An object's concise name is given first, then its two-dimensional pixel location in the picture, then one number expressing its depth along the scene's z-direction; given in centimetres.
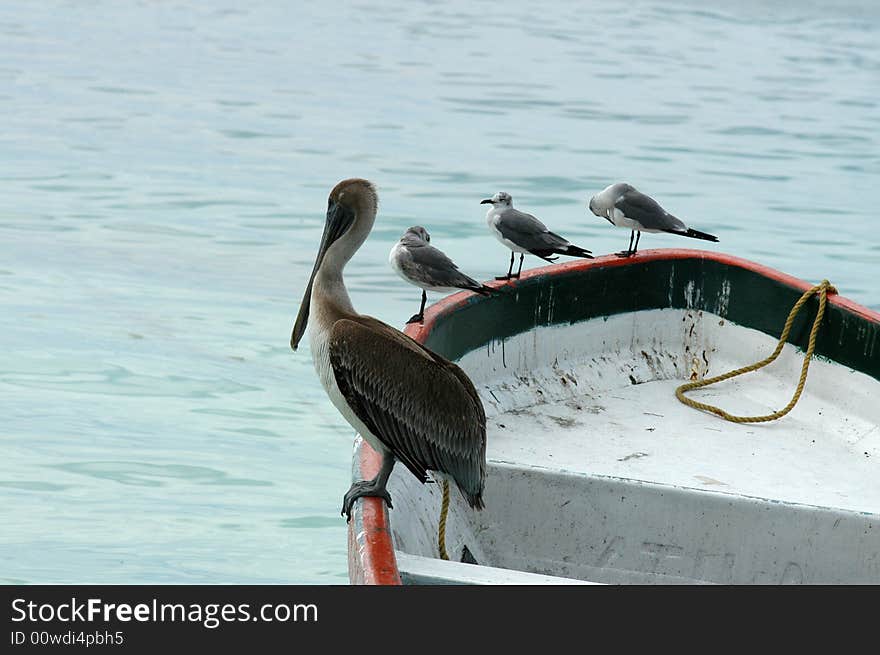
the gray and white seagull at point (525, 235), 1246
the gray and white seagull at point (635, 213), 1327
